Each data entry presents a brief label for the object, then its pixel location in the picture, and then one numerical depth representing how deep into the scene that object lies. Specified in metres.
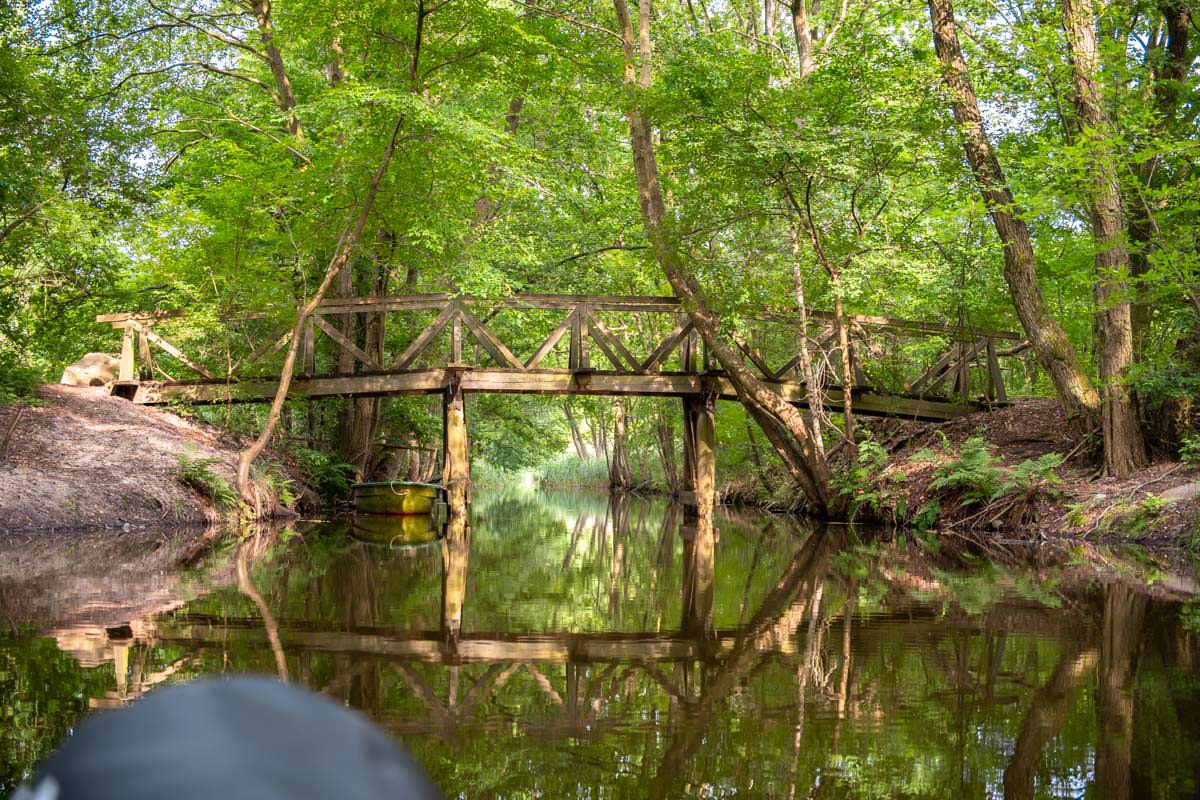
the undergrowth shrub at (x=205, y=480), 13.38
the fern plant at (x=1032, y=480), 13.21
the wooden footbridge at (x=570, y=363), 16.77
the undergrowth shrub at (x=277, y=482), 15.05
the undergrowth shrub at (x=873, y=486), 15.05
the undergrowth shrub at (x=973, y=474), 13.77
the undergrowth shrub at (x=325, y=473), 17.80
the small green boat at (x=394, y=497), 16.48
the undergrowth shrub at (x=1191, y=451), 11.93
